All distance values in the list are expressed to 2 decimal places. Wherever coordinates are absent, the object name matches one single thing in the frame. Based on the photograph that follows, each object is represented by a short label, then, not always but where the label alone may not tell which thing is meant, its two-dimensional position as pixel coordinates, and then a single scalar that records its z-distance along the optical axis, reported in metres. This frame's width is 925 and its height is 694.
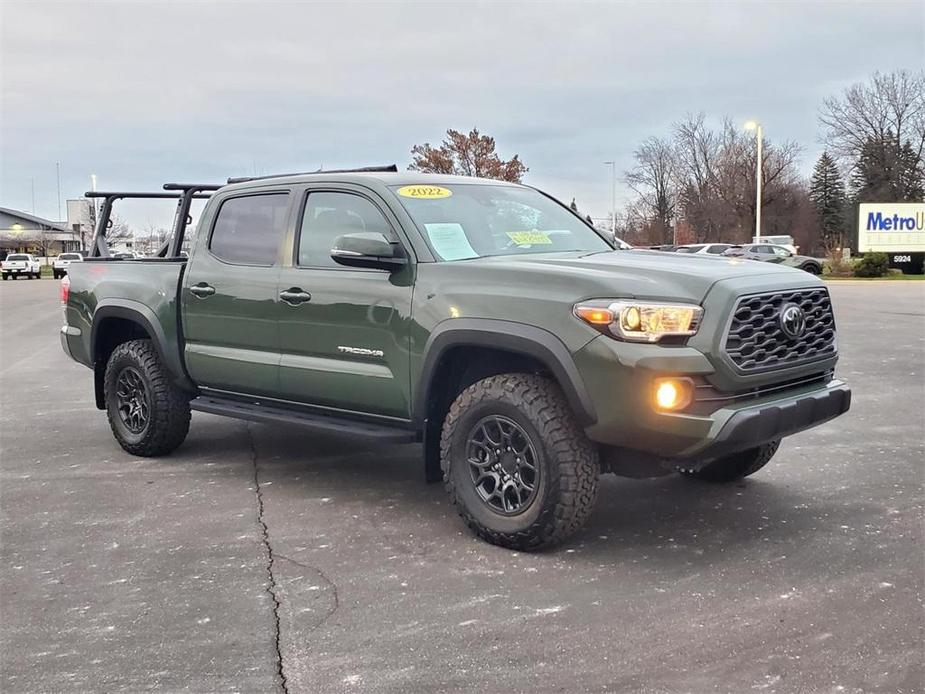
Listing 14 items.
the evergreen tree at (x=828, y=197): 79.29
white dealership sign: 39.62
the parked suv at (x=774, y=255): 34.66
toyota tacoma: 3.97
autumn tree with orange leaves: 46.06
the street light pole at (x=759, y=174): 40.06
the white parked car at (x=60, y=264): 50.09
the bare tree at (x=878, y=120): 65.31
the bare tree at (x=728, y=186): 75.38
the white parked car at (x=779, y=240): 53.72
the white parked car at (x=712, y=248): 38.89
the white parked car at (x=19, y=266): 53.00
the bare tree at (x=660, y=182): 81.50
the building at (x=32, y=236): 90.62
